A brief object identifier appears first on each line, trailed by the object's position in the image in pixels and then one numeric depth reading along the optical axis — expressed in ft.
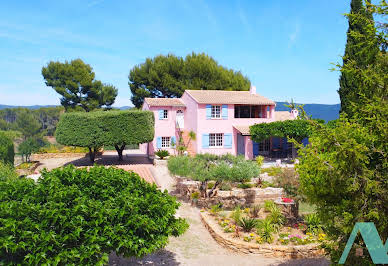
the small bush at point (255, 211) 48.49
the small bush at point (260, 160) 88.82
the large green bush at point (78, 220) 22.49
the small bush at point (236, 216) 44.64
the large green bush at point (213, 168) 55.21
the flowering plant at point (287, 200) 46.99
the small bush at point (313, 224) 40.68
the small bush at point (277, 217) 43.73
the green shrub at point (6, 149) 77.67
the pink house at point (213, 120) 106.93
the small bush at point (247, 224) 41.75
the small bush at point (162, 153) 100.44
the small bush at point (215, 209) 52.54
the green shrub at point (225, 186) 62.28
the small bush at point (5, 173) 45.47
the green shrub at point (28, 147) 109.40
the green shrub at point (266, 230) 38.42
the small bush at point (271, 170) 75.23
